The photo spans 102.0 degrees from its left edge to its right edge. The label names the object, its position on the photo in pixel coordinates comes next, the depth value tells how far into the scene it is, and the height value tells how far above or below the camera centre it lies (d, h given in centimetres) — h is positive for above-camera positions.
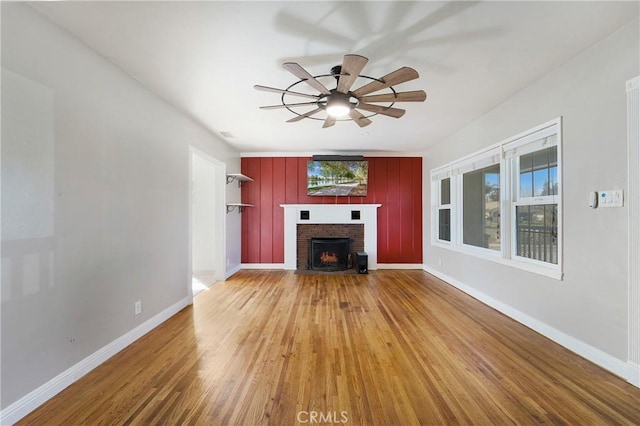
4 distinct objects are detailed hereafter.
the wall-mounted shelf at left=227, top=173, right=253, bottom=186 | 505 +74
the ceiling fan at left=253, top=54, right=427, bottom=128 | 187 +105
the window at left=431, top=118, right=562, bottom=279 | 265 +14
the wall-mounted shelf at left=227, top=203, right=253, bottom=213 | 495 +14
